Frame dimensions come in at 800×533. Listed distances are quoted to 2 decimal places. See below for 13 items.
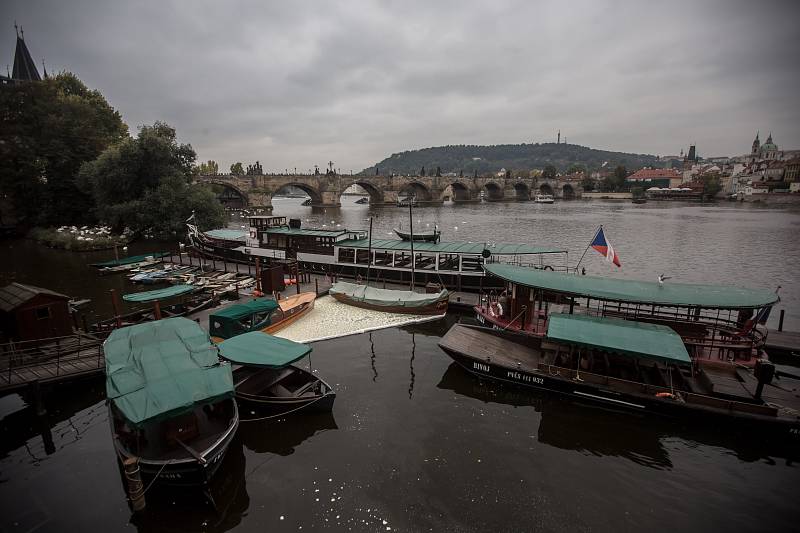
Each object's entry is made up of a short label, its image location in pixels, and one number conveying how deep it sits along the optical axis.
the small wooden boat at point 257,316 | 20.34
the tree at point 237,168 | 175.86
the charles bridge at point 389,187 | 106.06
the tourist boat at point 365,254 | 30.20
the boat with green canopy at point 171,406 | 11.41
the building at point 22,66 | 93.75
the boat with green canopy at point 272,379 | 15.21
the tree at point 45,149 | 58.94
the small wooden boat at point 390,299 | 25.77
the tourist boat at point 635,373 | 14.49
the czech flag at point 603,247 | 21.58
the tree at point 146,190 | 53.47
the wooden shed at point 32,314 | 17.75
